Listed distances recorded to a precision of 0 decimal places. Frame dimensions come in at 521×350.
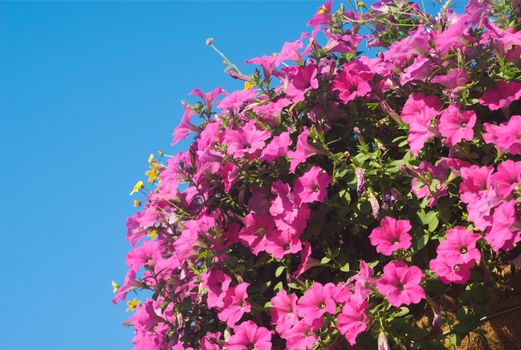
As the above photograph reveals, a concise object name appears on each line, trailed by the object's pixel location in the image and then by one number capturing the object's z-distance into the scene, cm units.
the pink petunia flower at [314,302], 298
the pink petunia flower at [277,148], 314
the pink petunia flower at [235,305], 324
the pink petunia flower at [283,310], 314
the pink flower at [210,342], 342
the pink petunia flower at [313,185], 309
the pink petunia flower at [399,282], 282
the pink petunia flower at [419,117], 298
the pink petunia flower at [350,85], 323
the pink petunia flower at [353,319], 287
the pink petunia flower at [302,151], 313
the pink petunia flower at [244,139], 322
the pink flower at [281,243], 319
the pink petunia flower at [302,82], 327
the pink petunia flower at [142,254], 370
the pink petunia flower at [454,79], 297
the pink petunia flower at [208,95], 358
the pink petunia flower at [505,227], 264
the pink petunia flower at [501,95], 293
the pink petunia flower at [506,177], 270
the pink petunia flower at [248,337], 321
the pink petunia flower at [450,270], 286
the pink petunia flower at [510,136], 281
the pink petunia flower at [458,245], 282
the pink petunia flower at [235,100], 346
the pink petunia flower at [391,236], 293
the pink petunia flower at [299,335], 303
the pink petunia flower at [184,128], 364
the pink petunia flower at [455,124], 292
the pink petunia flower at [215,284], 332
